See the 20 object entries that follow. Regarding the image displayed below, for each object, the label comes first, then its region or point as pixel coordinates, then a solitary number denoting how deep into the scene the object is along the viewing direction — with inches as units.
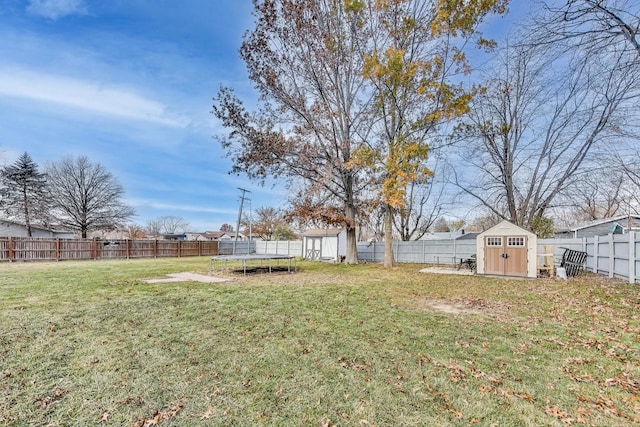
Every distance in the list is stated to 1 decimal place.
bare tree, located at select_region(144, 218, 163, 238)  2045.6
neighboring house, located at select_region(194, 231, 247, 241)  2208.3
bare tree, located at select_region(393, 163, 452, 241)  922.7
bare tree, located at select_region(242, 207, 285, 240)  1558.8
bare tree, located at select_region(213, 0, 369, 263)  570.9
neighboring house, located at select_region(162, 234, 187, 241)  1891.0
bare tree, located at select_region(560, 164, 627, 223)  553.0
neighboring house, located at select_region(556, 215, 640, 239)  724.6
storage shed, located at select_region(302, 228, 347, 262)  775.3
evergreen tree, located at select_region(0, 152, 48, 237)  957.2
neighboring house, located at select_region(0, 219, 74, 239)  960.9
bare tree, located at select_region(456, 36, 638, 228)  573.9
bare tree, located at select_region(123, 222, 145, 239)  1635.8
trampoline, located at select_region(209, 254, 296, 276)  466.0
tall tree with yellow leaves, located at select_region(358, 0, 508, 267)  491.8
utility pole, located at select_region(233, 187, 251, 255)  919.7
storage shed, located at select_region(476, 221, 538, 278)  420.2
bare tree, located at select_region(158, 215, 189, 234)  2149.4
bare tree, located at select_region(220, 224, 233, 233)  2524.6
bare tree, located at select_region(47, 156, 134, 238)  1058.1
